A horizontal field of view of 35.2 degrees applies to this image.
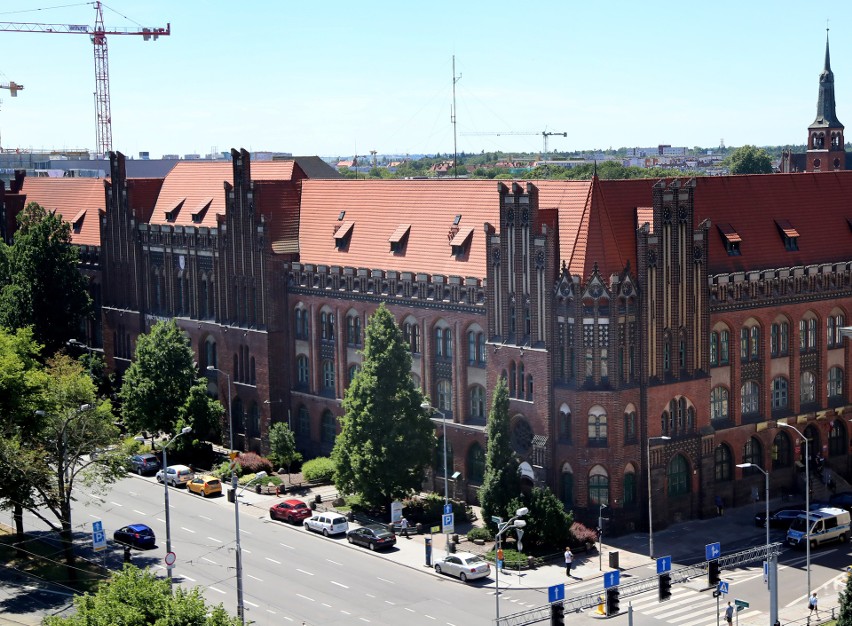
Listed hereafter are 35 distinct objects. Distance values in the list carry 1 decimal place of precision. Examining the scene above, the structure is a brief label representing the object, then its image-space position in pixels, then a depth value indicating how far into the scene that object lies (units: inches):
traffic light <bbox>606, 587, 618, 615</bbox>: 2166.6
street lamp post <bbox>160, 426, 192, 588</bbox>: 2915.8
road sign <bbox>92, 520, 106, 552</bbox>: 3058.6
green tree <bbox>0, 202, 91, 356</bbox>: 4729.3
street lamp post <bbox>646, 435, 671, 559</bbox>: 3143.7
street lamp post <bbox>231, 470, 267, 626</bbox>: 2583.7
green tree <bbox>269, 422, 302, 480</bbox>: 3939.5
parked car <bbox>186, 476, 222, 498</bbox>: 3794.3
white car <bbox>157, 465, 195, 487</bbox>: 3912.4
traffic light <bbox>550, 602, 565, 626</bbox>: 2166.6
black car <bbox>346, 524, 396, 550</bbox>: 3240.7
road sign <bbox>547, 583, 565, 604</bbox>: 2284.7
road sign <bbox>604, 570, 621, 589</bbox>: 2437.3
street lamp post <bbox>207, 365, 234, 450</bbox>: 4256.9
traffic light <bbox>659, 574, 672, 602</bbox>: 2273.6
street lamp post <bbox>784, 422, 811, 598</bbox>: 2807.6
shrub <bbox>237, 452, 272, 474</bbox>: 3981.3
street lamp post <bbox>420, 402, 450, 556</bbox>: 3318.4
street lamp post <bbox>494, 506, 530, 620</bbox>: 2508.6
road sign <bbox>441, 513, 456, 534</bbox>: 3208.7
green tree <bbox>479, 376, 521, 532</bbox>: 3191.4
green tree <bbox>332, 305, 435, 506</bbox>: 3403.1
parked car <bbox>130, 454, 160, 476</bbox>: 4060.0
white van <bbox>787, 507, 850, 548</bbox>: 3198.8
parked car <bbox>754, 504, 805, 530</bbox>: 3321.9
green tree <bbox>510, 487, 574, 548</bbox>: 3127.5
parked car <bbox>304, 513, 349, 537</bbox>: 3378.4
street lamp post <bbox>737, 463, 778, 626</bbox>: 2458.2
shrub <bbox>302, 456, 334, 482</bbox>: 3853.3
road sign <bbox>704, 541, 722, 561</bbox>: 2512.3
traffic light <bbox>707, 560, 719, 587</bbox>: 2358.5
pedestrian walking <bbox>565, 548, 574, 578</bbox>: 2999.5
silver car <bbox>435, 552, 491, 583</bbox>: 2979.8
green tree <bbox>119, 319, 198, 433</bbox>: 4077.3
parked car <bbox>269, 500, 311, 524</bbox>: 3506.4
